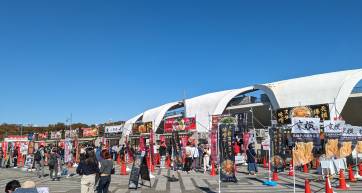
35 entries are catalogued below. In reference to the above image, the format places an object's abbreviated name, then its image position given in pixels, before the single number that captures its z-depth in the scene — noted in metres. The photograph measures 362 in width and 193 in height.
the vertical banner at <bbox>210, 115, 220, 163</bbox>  18.99
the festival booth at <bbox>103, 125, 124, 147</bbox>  50.69
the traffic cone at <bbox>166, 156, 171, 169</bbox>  24.54
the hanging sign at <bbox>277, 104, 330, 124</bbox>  33.47
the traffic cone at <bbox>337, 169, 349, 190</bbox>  12.80
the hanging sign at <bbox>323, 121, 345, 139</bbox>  15.83
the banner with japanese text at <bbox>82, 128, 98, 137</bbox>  59.97
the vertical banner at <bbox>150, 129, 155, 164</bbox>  20.77
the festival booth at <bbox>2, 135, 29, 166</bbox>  30.14
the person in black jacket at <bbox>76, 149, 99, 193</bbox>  9.54
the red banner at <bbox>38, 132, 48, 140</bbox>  71.44
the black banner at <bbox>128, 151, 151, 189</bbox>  13.38
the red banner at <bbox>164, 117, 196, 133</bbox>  36.83
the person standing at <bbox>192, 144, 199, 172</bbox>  21.68
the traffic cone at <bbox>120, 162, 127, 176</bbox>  19.73
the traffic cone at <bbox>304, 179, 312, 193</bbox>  10.14
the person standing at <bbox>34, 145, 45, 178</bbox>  19.11
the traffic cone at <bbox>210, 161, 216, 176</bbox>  18.62
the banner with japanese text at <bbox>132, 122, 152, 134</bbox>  43.56
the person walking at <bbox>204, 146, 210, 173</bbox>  20.85
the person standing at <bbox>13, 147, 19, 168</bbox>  28.02
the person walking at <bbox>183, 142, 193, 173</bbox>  20.38
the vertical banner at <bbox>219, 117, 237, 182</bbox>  12.66
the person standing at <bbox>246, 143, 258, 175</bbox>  17.84
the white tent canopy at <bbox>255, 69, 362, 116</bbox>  40.03
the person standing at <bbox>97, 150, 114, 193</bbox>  9.94
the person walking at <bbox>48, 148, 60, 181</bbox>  17.20
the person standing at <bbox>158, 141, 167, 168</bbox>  24.19
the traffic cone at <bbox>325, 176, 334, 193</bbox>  10.39
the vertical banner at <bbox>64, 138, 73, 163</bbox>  24.58
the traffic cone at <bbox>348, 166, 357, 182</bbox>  15.39
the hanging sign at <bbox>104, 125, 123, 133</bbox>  50.65
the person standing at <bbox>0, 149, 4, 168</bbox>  28.92
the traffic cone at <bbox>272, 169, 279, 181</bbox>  15.74
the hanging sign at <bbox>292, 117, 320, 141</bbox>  13.09
